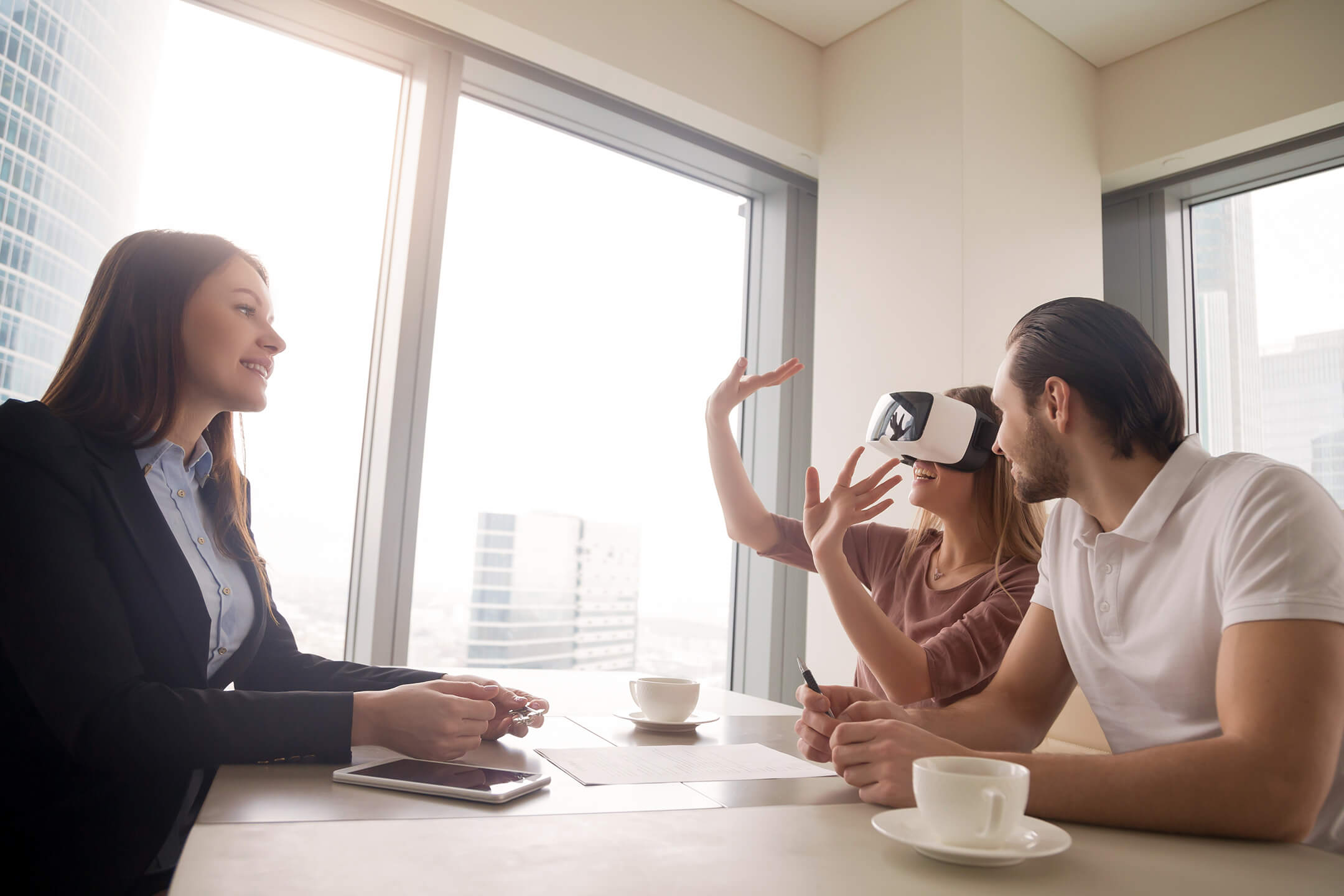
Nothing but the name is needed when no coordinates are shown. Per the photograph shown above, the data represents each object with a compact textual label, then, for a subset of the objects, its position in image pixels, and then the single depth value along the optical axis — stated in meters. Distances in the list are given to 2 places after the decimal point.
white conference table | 0.65
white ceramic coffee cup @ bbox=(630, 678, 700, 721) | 1.30
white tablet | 0.85
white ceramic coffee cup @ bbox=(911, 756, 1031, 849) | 0.71
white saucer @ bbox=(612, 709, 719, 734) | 1.29
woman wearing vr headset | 1.52
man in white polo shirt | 0.86
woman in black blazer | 0.93
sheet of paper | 0.99
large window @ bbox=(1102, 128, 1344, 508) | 2.88
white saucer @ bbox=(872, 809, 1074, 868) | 0.70
